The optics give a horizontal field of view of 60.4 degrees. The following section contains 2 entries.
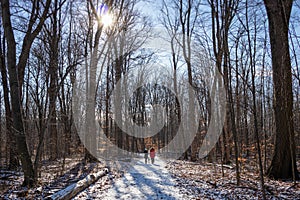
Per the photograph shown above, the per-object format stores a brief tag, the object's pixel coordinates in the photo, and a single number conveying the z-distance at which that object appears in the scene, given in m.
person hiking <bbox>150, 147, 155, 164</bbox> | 19.57
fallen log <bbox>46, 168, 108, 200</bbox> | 6.65
